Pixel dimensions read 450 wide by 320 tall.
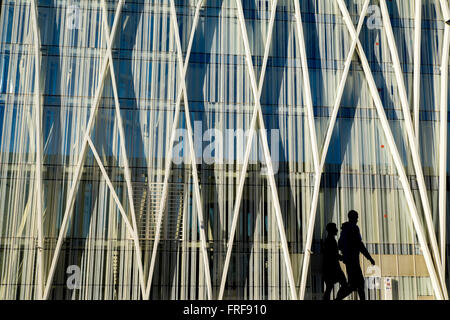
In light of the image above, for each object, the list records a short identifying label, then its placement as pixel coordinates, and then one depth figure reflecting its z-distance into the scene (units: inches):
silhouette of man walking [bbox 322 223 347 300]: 565.6
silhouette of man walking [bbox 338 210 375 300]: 564.7
